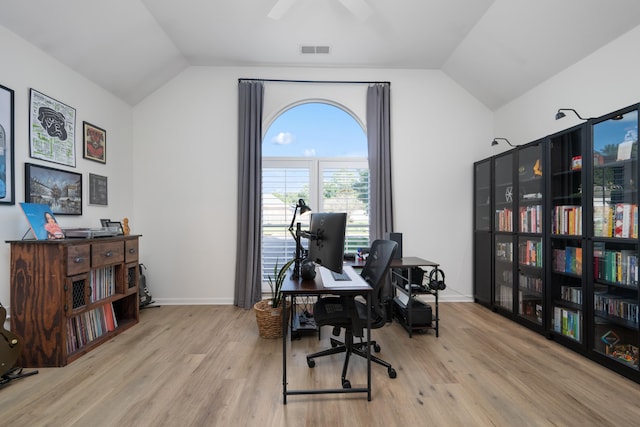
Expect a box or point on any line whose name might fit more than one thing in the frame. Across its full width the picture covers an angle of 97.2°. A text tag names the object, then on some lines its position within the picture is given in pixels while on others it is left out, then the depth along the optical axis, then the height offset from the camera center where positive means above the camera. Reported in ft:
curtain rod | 12.88 +6.10
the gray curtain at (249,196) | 12.39 +0.78
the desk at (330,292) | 6.01 -1.72
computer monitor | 6.43 -0.62
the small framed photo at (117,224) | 10.39 -0.43
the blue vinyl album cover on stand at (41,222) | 7.53 -0.25
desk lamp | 7.48 -0.85
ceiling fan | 8.06 +6.29
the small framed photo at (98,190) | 10.37 +0.87
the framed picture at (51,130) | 8.21 +2.59
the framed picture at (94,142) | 10.14 +2.64
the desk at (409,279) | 9.44 -2.32
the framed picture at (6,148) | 7.36 +1.72
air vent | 11.64 +6.86
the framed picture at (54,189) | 8.07 +0.76
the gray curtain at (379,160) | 12.69 +2.44
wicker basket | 9.19 -3.50
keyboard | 6.91 -1.62
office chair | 6.53 -2.41
